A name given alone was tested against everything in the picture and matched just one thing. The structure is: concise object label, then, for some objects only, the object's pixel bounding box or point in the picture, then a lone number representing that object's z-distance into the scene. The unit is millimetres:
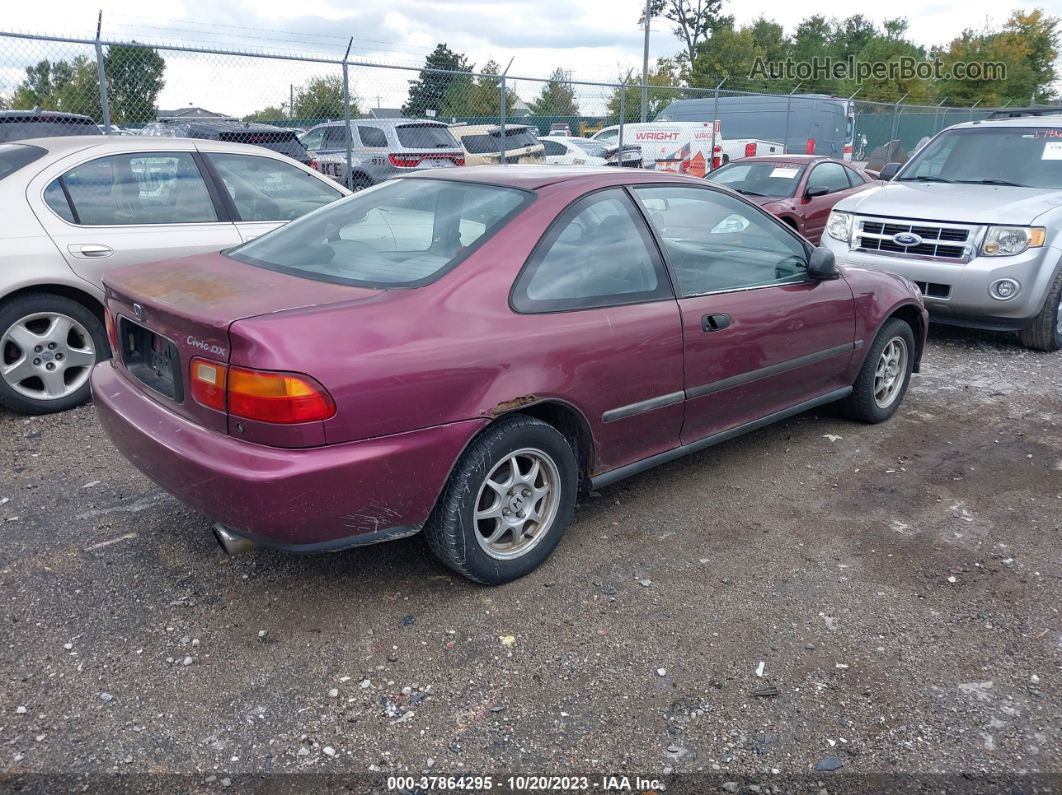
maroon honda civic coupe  2639
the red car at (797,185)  10523
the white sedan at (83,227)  4734
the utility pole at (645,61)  36569
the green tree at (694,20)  62125
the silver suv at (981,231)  6570
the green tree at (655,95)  17416
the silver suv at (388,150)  12391
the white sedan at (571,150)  18031
